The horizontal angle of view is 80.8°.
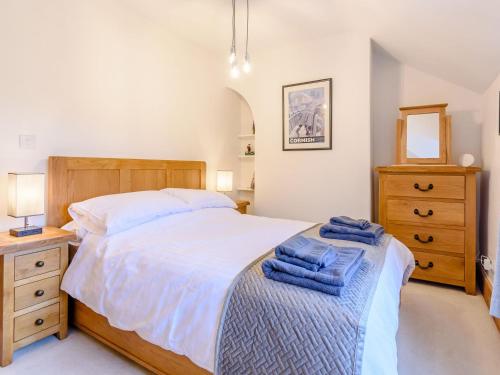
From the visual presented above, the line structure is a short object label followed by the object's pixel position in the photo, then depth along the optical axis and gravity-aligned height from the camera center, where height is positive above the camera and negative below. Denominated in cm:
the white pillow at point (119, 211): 188 -17
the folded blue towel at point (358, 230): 180 -28
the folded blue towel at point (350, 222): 190 -24
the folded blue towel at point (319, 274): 110 -35
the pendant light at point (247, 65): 230 +96
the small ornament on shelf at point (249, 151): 399 +48
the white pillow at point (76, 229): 197 -31
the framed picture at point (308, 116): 319 +80
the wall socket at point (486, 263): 237 -64
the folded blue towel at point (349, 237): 177 -32
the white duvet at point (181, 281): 116 -46
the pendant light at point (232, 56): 226 +100
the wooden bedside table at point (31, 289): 162 -61
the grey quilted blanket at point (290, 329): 92 -49
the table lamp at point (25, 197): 178 -8
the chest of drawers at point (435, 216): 252 -26
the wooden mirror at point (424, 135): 283 +52
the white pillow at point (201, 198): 256 -11
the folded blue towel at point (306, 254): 121 -29
